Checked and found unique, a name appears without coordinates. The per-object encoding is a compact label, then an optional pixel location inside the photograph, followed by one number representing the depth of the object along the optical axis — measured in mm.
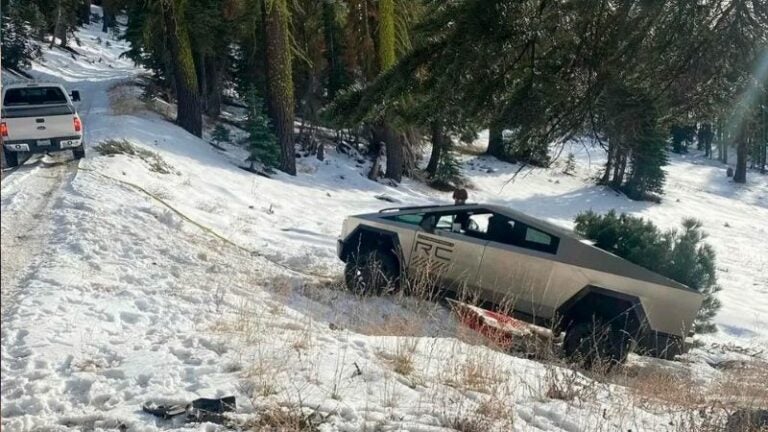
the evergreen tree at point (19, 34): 29064
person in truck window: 9012
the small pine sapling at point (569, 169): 34756
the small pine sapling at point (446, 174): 30453
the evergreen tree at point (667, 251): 11195
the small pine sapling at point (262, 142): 21312
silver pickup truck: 7488
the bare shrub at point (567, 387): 4949
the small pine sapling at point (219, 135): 23217
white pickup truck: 13484
